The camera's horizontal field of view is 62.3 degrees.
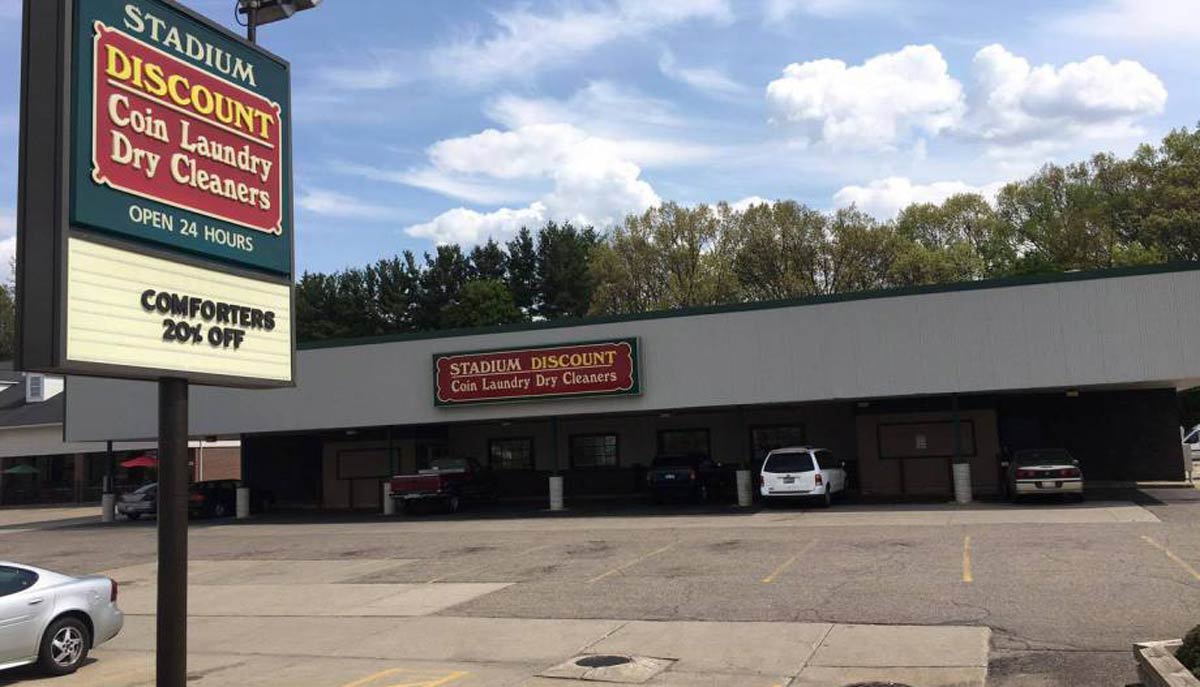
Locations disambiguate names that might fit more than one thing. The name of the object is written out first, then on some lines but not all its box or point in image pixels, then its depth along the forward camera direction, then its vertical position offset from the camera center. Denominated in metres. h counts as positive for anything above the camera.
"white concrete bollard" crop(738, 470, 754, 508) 29.36 -1.49
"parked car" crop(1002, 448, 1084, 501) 25.23 -1.27
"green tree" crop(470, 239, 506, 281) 81.12 +15.19
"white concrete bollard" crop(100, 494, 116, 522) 38.75 -1.51
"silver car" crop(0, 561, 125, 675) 11.04 -1.71
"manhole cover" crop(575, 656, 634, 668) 10.56 -2.32
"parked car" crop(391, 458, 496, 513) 32.66 -1.10
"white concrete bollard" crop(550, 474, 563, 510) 31.77 -1.44
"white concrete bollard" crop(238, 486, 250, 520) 37.16 -1.56
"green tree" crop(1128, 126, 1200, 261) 53.66 +11.93
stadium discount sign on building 29.47 +2.28
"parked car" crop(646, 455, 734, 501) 31.61 -1.20
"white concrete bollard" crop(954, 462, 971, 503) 26.89 -1.47
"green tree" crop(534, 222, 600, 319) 79.12 +13.70
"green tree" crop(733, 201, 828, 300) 61.72 +11.65
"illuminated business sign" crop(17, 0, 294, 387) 5.76 +1.71
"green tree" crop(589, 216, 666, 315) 62.81 +10.89
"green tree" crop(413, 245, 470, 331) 81.00 +13.59
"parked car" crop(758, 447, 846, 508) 27.14 -1.10
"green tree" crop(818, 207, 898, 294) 60.84 +11.01
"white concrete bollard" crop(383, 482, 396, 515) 33.91 -1.62
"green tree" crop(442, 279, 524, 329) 75.31 +11.01
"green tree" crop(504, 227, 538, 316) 80.88 +14.55
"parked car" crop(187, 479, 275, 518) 38.28 -1.45
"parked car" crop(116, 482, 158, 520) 37.34 -1.34
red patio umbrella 48.75 +0.18
